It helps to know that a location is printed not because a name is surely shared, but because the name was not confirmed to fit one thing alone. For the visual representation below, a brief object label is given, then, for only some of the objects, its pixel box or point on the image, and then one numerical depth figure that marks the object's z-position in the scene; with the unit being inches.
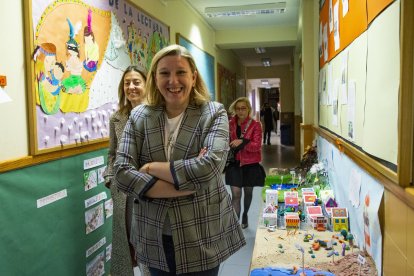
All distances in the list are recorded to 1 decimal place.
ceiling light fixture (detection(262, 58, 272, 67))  475.6
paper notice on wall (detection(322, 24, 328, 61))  127.5
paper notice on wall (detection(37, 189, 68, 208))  80.9
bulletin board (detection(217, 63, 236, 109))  301.9
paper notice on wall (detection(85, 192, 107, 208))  100.6
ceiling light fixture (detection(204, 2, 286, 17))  211.8
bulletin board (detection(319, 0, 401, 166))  47.7
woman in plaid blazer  50.8
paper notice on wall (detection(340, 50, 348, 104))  83.9
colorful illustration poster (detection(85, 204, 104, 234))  101.0
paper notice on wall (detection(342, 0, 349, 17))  83.1
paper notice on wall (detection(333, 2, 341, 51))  98.6
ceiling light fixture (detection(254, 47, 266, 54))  387.3
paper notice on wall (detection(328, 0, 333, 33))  111.7
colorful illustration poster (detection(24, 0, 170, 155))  80.7
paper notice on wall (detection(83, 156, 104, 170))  100.5
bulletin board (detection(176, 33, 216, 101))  195.1
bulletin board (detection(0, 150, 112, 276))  72.7
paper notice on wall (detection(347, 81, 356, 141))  74.6
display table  62.1
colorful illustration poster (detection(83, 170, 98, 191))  100.1
